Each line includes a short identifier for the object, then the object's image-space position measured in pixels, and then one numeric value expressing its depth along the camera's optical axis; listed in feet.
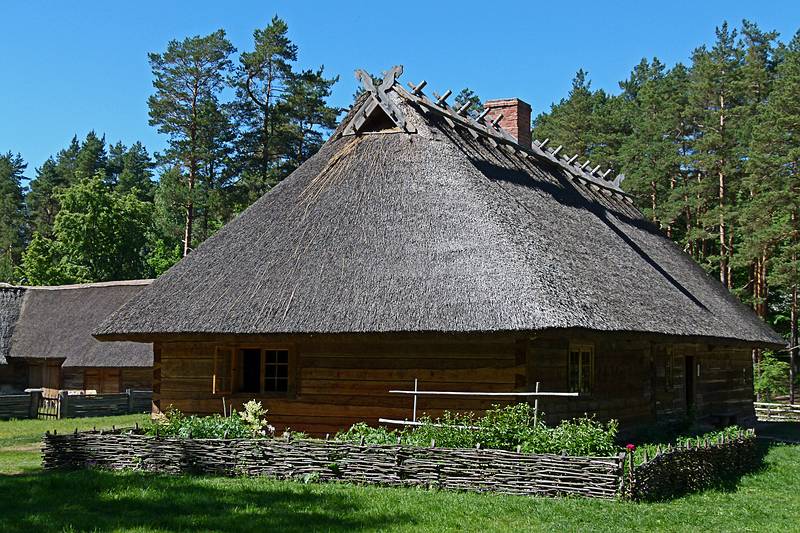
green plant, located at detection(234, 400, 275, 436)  53.93
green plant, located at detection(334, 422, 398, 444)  44.50
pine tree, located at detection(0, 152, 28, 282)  244.22
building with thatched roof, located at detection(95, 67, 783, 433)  50.06
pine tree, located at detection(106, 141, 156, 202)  253.85
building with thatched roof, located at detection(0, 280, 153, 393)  107.14
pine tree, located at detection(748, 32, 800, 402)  124.06
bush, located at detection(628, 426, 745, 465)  44.93
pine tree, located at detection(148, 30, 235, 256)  146.30
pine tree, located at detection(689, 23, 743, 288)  139.33
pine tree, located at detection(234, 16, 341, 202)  145.07
